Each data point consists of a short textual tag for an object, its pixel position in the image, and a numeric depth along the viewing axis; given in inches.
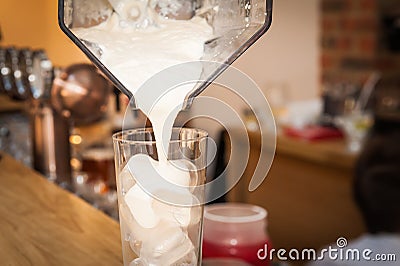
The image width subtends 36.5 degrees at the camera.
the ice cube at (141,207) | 21.6
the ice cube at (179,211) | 21.5
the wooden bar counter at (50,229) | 27.9
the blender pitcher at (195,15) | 22.0
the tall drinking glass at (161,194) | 21.6
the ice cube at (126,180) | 21.9
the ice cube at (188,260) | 22.5
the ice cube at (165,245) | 21.8
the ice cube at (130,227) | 21.9
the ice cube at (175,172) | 21.6
